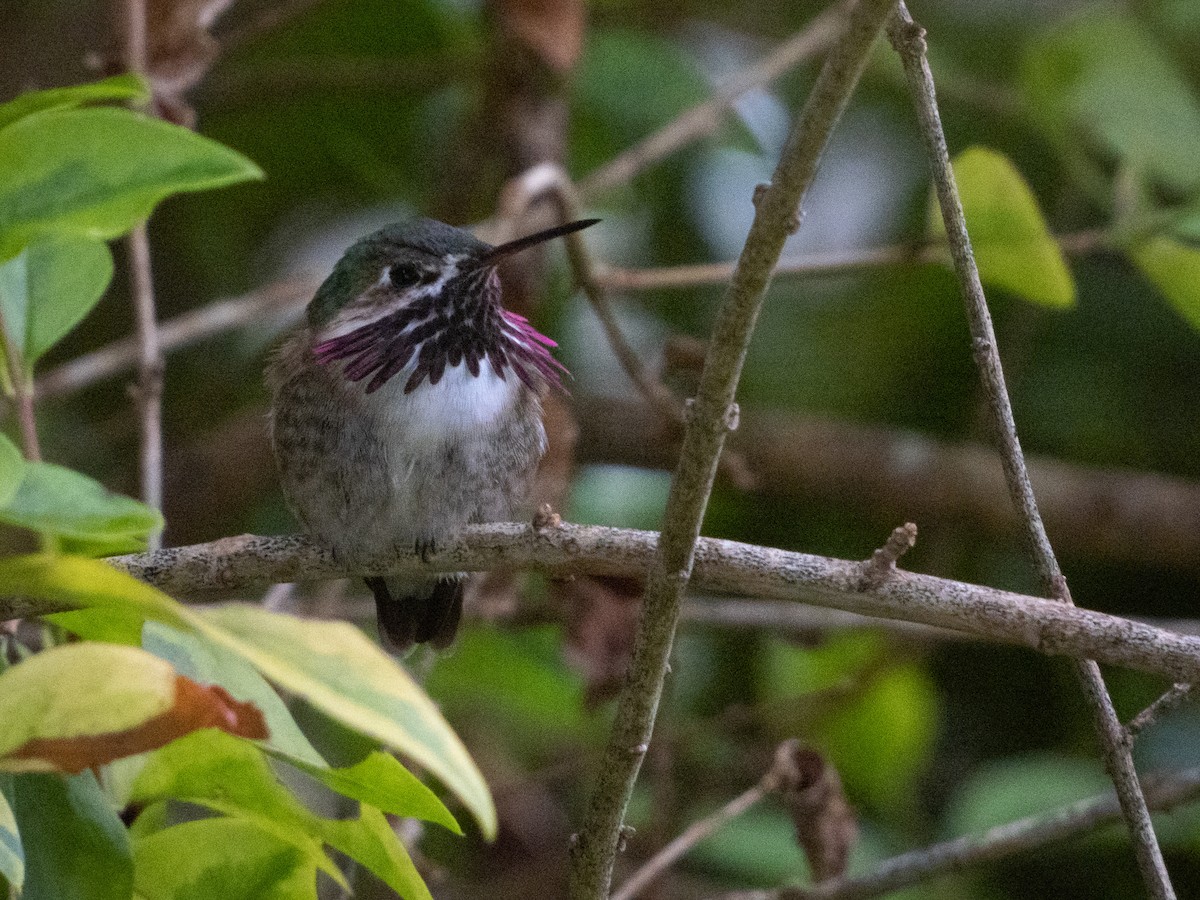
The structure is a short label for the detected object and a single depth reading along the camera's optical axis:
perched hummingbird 5.64
